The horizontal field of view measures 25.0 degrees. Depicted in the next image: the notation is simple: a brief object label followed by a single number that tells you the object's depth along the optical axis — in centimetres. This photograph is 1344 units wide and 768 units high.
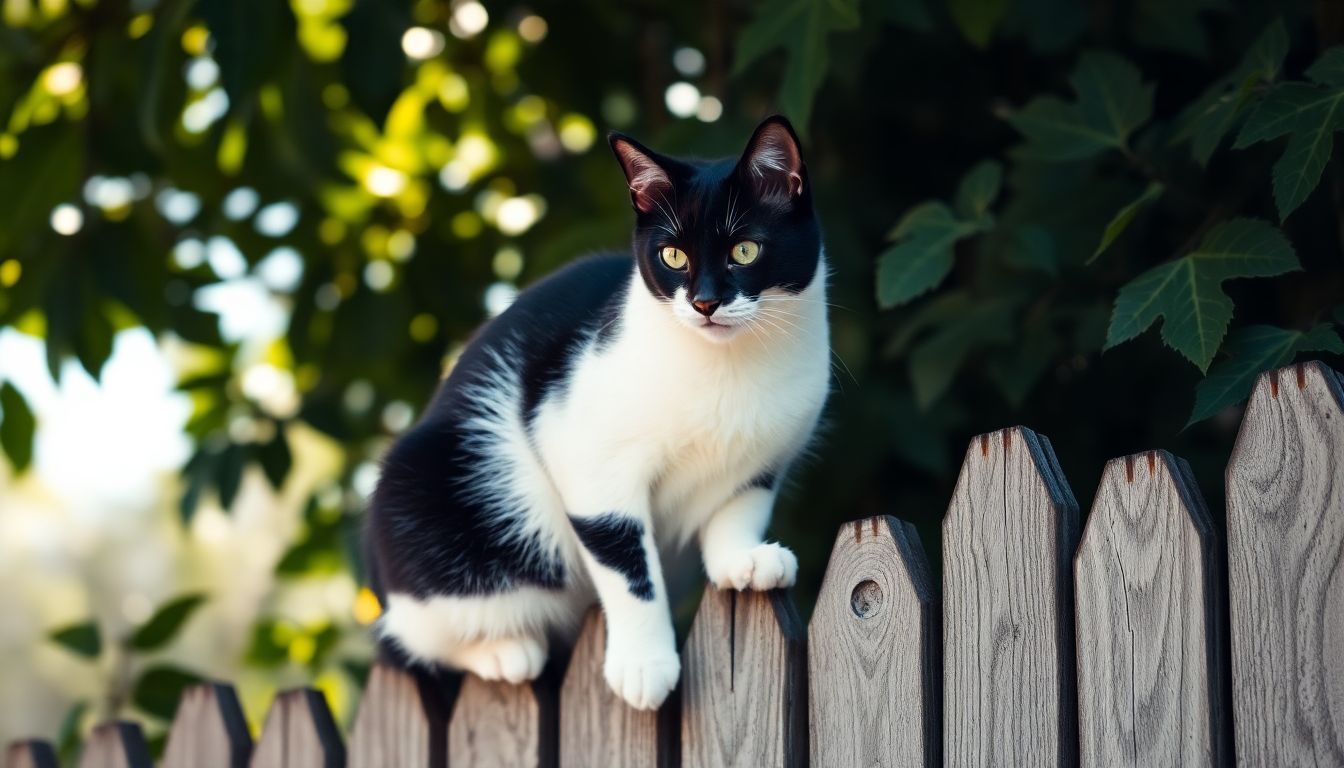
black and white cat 170
